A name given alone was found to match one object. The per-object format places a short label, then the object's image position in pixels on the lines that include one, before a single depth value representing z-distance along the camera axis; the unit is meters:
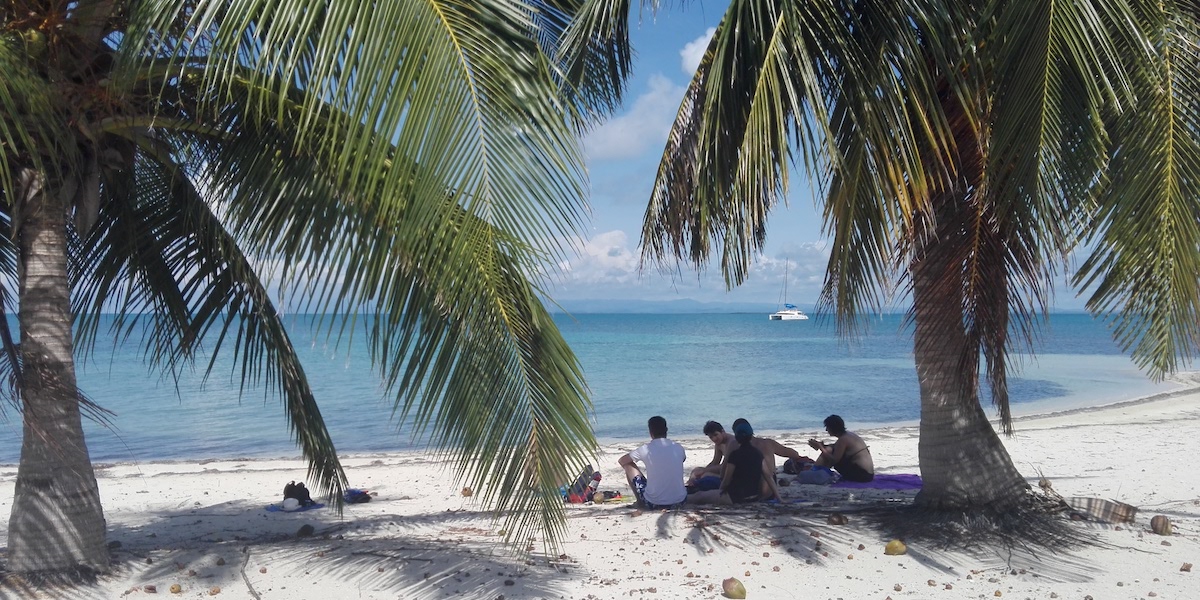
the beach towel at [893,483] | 8.31
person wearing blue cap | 7.34
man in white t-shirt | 7.18
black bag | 8.80
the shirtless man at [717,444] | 8.21
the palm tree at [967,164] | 4.07
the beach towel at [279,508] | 8.75
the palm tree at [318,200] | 3.37
